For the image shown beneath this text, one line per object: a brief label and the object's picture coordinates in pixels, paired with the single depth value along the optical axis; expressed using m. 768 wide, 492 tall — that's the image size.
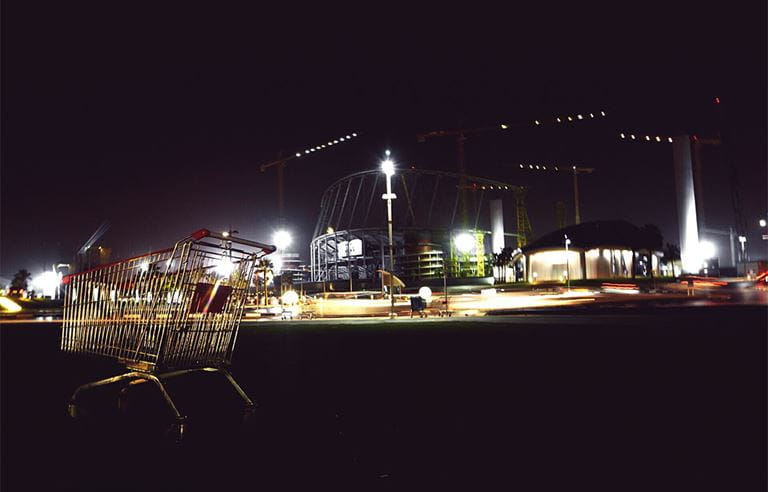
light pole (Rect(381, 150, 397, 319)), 23.40
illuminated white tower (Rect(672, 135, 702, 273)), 53.31
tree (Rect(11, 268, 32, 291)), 66.88
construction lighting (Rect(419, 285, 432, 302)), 21.15
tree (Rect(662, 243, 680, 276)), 70.68
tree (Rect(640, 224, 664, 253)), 62.66
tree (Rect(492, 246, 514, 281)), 70.19
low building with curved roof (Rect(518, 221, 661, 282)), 58.50
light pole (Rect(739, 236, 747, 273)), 67.49
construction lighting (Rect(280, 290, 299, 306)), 23.80
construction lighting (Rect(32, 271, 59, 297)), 67.49
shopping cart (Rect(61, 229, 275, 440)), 4.64
